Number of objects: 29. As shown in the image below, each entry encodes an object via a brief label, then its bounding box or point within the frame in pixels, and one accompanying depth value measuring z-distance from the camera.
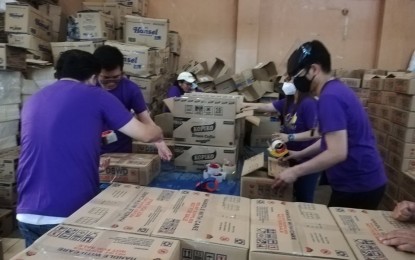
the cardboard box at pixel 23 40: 3.66
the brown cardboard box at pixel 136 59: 3.68
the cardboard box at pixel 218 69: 5.27
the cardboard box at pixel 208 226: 0.92
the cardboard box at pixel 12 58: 2.70
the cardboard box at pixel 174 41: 5.01
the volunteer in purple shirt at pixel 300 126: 2.15
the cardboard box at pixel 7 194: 2.46
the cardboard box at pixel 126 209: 1.01
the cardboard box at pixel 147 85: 3.78
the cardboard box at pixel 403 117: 2.55
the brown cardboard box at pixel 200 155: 2.59
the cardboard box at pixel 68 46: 3.72
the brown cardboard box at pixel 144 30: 4.10
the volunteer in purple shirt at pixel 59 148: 1.25
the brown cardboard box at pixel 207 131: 2.59
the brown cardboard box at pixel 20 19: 3.62
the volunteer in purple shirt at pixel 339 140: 1.43
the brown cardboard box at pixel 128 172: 2.03
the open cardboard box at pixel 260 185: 1.80
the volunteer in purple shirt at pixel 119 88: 2.15
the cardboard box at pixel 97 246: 0.85
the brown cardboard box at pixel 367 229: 0.92
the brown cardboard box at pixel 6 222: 2.32
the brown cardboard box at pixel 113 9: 4.44
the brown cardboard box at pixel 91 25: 3.87
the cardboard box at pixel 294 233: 0.90
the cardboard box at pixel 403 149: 2.62
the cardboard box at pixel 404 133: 2.58
